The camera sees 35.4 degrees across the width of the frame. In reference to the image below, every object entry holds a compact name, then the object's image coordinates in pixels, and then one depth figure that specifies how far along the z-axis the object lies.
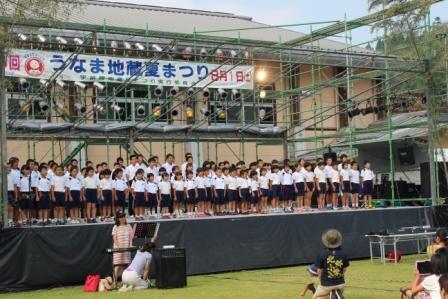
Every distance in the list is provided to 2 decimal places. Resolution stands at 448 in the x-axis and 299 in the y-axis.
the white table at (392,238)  16.22
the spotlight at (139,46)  21.25
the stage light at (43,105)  21.05
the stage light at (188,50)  24.35
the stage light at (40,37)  18.42
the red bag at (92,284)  13.37
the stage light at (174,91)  22.55
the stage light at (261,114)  25.62
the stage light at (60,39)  20.32
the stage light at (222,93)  22.95
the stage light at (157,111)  22.09
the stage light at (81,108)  22.00
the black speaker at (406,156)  27.17
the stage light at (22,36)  15.16
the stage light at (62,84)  19.64
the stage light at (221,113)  23.66
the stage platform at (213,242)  13.88
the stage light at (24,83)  20.10
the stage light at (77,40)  20.95
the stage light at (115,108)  22.65
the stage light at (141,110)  23.88
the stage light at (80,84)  20.46
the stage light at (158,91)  22.21
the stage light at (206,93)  23.77
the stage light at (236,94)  23.61
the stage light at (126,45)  21.20
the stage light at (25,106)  19.49
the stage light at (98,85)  20.59
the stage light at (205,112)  24.30
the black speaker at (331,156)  24.23
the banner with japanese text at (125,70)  18.20
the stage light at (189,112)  24.15
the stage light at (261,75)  24.70
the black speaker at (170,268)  13.20
